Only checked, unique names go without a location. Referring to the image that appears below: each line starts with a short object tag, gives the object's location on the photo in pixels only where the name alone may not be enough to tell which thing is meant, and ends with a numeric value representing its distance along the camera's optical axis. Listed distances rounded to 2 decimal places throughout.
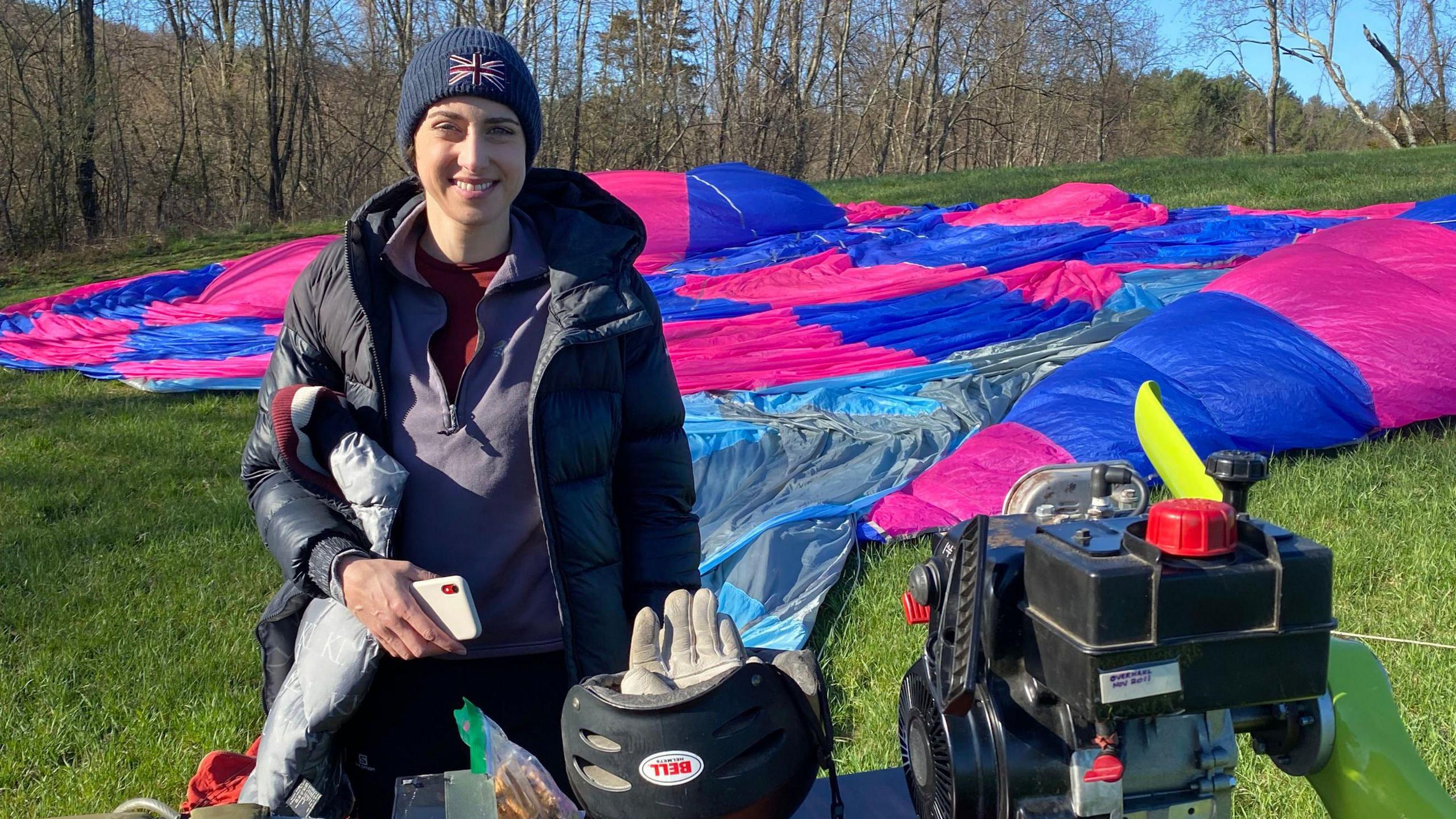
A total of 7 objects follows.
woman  1.88
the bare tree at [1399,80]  23.19
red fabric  2.36
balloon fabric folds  4.05
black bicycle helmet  1.12
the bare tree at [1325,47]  26.97
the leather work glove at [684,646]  1.21
